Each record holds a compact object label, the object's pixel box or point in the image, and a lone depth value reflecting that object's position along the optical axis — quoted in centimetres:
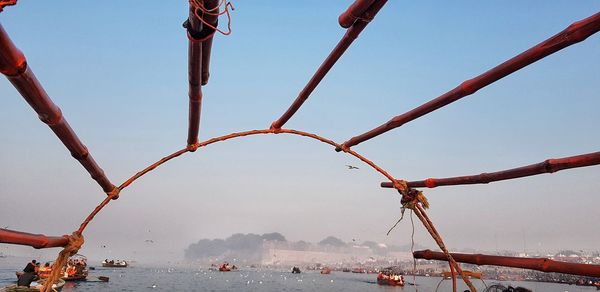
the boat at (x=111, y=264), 12631
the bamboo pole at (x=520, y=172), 315
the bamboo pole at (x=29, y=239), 247
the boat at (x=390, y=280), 10519
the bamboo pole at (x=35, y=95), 192
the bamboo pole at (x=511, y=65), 225
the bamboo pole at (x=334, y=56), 268
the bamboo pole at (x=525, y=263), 319
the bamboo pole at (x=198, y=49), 245
